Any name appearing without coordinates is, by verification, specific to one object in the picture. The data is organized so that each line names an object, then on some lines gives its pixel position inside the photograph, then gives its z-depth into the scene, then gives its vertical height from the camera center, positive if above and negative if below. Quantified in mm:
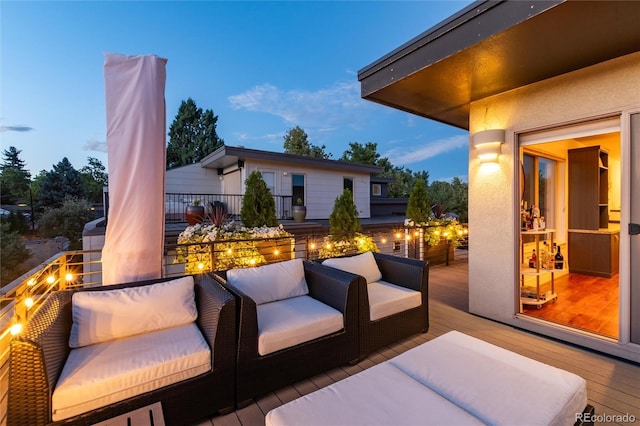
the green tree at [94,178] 21359 +2954
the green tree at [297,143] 24781 +6020
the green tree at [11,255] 8733 -1385
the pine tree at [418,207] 6656 +60
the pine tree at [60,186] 19391 +1870
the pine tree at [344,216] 5973 -127
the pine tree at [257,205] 6230 +130
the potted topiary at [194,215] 8023 -103
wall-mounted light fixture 3252 +769
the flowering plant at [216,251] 4180 -607
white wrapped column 2227 +413
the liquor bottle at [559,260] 3984 -730
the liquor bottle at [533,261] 3815 -722
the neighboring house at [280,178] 9688 +1274
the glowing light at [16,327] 1918 -799
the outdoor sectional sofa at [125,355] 1425 -888
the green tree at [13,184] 19139 +2105
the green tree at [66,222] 13273 -443
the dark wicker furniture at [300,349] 1995 -1093
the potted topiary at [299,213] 9102 -81
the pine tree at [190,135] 26694 +7387
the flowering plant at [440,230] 6289 -475
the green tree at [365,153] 23734 +4840
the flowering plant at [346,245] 5339 -666
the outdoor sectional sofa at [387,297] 2627 -893
